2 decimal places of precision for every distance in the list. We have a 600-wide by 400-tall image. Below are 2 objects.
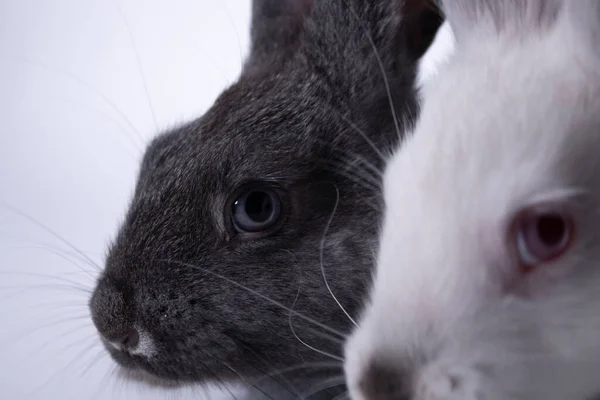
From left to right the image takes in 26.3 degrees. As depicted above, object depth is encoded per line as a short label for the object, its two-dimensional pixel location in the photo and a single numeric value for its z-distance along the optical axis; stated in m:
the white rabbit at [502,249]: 0.28
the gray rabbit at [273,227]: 0.34
